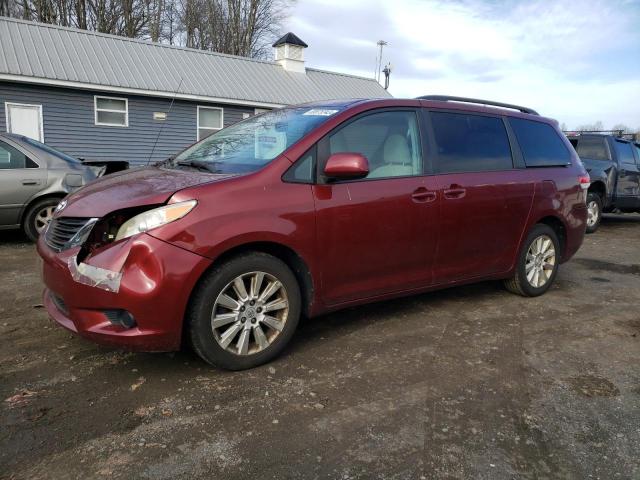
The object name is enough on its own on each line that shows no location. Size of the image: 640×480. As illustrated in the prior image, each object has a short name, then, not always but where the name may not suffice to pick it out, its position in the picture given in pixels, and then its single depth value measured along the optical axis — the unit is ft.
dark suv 32.53
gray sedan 21.59
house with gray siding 43.98
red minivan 9.40
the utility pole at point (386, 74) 117.30
